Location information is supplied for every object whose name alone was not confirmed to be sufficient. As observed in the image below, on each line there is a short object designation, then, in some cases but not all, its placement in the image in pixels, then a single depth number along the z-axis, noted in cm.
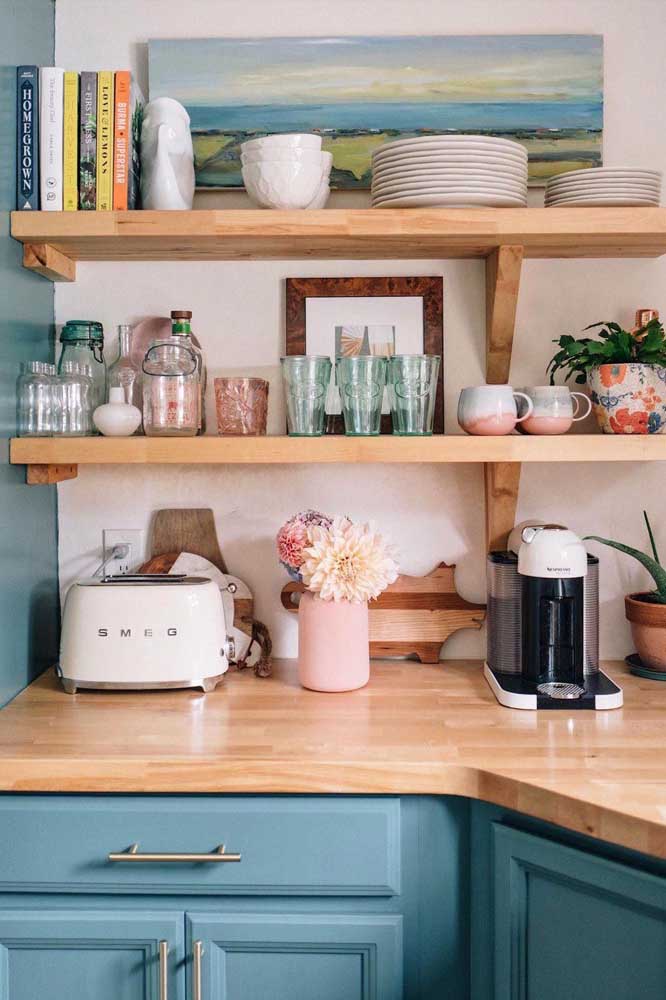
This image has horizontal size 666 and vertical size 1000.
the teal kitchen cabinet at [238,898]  145
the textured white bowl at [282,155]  173
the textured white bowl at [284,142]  173
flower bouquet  178
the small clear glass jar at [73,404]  187
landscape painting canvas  196
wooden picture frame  202
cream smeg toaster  177
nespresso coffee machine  172
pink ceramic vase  181
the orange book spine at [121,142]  178
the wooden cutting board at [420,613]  204
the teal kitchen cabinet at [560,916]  129
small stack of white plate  174
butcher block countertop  135
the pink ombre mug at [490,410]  177
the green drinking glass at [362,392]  180
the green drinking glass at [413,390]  179
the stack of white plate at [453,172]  169
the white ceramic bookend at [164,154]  182
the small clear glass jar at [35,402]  183
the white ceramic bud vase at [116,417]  184
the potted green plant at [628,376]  182
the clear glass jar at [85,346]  193
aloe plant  192
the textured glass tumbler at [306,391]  181
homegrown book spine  176
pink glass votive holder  187
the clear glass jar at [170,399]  184
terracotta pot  190
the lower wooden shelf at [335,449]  176
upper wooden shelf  172
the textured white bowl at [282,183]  174
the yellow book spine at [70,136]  178
